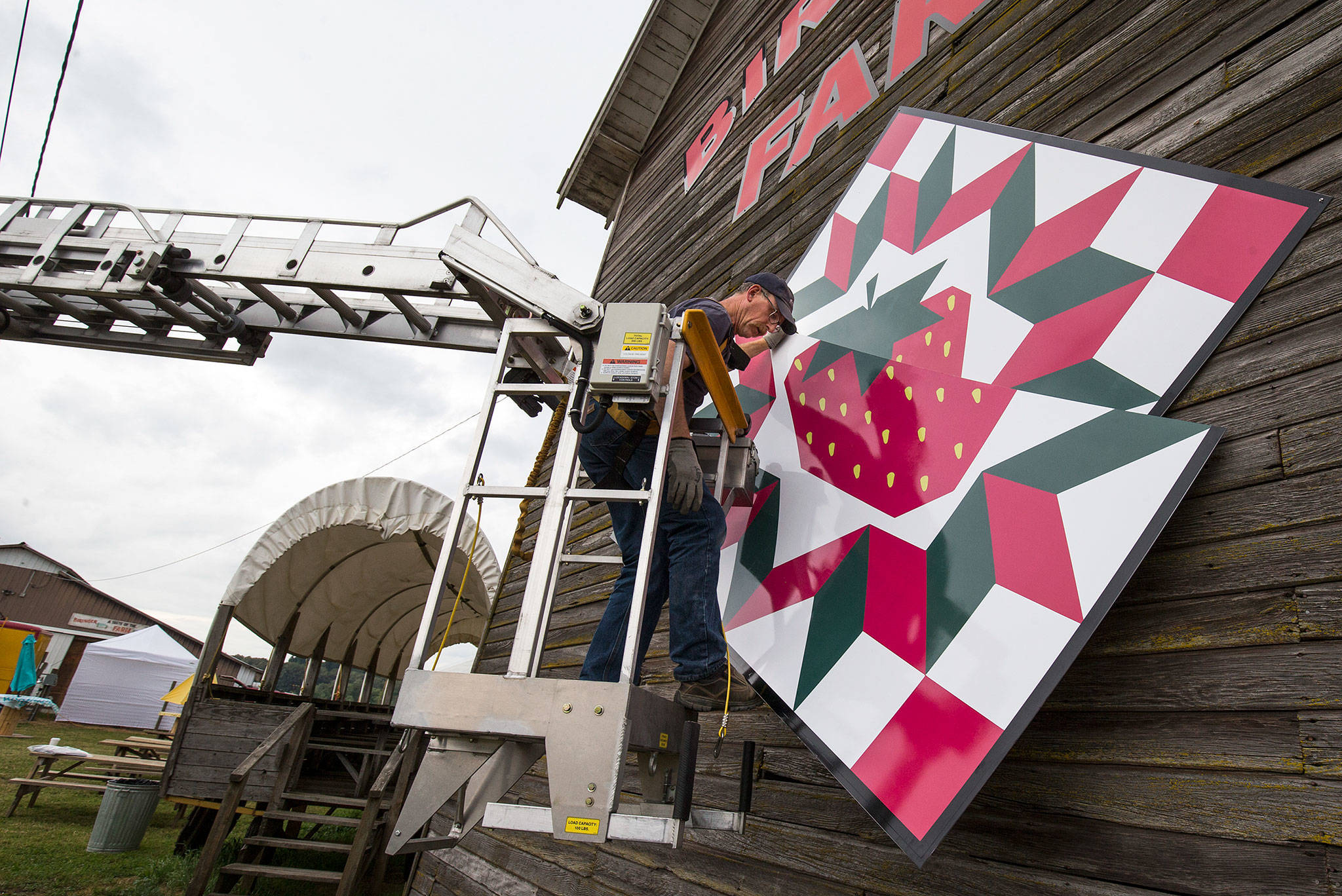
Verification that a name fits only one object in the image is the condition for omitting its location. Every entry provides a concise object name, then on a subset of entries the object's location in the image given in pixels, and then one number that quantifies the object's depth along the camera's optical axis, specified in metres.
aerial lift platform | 1.63
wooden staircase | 5.18
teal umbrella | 17.89
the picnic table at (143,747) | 10.51
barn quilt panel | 1.65
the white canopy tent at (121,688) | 22.61
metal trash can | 7.03
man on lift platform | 2.21
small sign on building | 33.62
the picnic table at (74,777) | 8.12
